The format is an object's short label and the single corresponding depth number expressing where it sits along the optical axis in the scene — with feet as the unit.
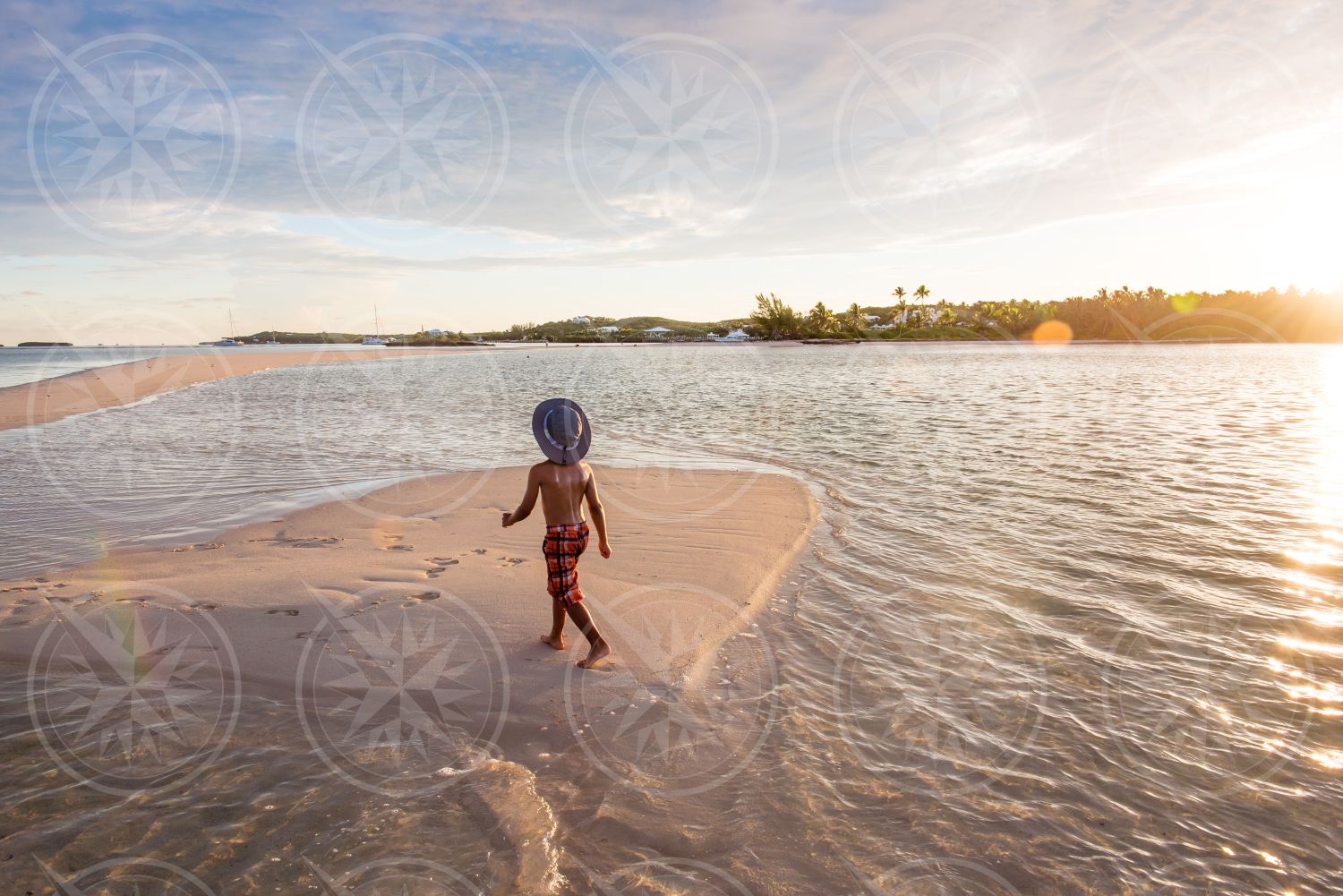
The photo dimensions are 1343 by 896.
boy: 16.26
